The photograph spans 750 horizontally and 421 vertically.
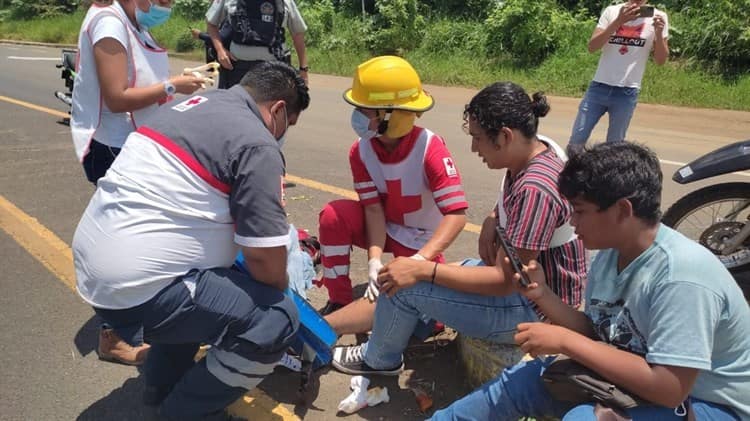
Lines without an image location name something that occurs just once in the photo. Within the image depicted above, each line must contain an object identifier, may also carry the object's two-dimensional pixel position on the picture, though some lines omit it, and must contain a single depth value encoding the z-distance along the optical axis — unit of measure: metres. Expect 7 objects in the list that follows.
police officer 4.82
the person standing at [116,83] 2.71
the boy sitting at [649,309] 1.62
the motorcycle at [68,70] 8.79
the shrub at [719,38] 10.15
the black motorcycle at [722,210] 3.50
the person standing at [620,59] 5.25
